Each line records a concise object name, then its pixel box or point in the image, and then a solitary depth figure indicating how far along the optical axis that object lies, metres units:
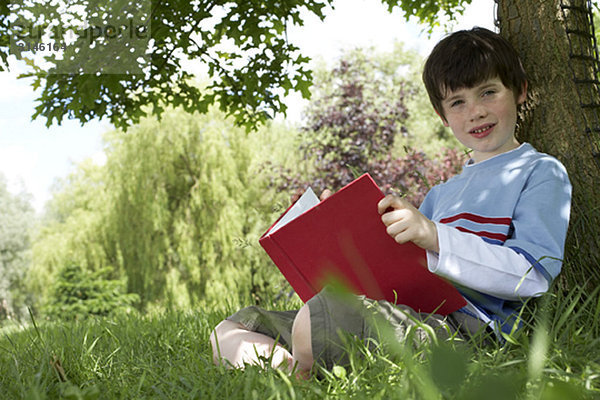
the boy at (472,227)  1.35
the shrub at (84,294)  8.24
